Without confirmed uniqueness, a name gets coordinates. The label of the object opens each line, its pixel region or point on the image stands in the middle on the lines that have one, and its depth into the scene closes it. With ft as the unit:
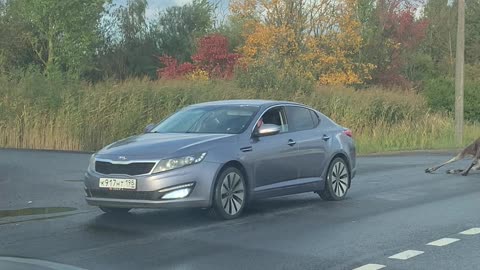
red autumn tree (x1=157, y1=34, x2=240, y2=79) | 138.72
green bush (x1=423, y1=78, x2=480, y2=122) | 110.83
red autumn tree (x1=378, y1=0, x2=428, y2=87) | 165.92
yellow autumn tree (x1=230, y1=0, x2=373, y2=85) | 134.51
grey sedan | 29.66
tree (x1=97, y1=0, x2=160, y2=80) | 168.67
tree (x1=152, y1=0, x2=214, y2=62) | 172.96
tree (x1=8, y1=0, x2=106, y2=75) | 161.79
